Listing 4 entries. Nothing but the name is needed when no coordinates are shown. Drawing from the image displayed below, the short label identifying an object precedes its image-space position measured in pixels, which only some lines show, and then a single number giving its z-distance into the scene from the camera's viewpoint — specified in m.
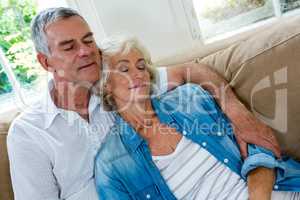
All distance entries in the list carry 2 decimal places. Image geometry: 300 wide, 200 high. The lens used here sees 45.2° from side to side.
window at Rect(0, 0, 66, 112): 1.93
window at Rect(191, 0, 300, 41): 1.91
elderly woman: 1.20
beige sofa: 1.23
